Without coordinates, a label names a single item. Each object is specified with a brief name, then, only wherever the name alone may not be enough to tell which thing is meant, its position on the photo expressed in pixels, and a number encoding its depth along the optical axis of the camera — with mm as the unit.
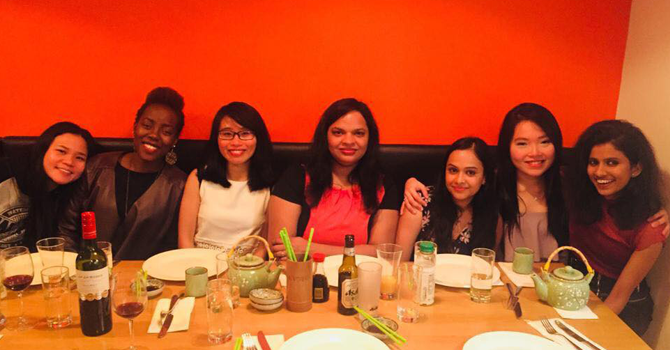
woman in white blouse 2369
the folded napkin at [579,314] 1433
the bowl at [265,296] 1399
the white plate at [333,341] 1220
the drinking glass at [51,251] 1553
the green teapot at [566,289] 1465
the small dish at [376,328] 1291
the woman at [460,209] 2188
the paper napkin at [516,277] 1642
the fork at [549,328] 1312
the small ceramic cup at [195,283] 1486
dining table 1242
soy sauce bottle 1462
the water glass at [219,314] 1253
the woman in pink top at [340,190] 2322
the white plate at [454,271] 1605
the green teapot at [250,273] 1494
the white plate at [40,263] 1558
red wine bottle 1202
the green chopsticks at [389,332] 1230
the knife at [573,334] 1256
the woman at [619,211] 2148
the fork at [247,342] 1208
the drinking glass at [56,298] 1296
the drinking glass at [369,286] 1374
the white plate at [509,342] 1245
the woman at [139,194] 2471
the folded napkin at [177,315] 1303
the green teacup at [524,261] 1715
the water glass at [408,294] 1385
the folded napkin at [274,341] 1222
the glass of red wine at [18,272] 1401
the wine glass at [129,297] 1212
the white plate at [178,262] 1621
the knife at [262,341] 1205
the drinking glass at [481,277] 1500
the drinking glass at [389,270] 1504
